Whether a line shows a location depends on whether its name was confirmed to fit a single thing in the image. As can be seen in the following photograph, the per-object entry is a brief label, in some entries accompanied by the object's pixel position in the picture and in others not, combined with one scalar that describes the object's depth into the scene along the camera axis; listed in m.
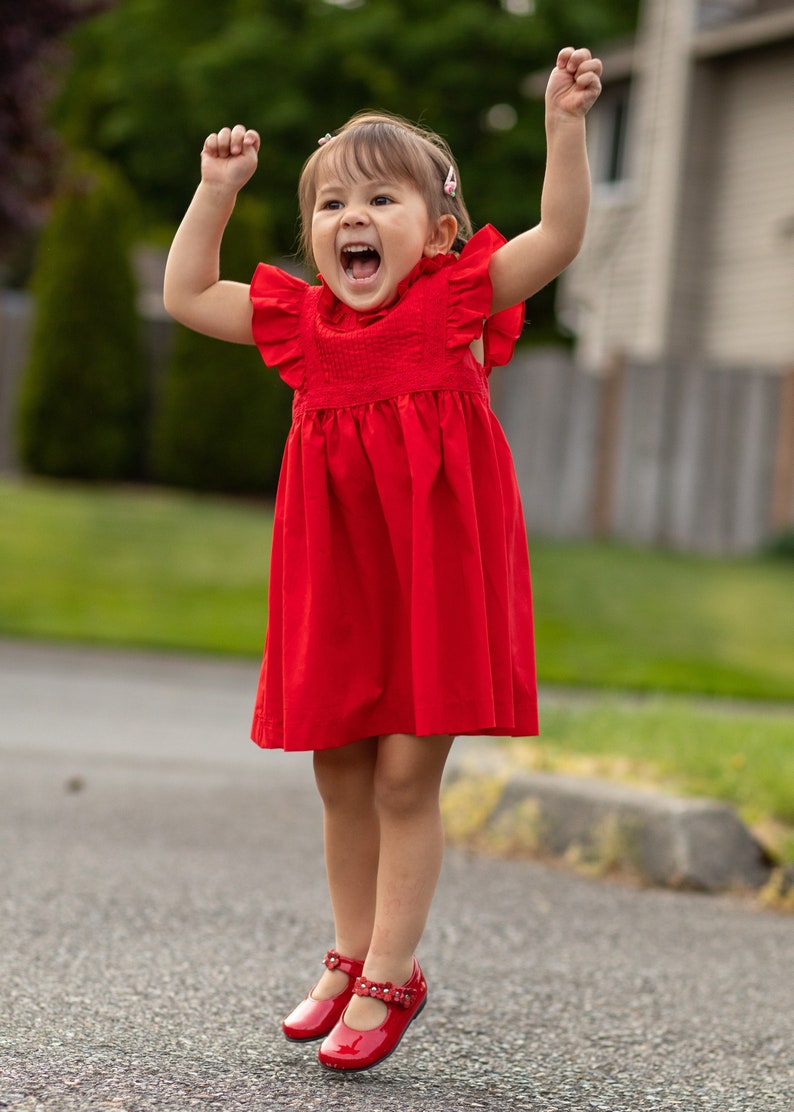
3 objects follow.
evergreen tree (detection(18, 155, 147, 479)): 15.44
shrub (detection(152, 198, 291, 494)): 15.35
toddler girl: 2.61
